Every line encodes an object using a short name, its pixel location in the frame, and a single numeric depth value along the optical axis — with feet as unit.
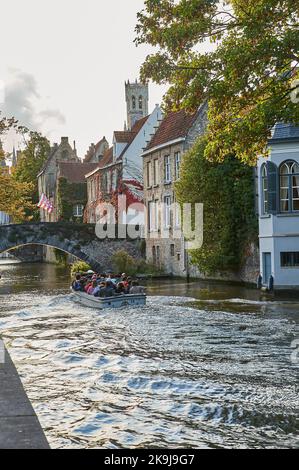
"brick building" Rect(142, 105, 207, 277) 132.36
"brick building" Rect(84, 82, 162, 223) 170.50
